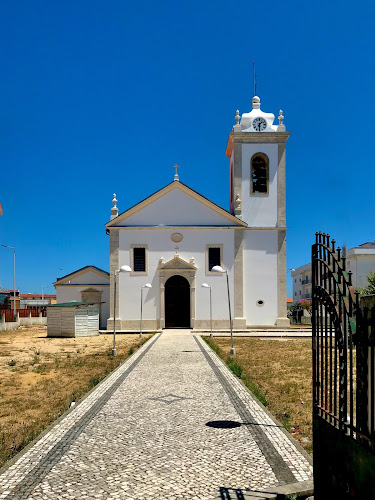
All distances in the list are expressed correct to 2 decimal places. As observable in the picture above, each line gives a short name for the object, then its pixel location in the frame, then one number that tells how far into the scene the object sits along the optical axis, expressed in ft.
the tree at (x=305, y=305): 141.28
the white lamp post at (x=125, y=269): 55.16
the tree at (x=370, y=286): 131.68
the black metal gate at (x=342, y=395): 11.30
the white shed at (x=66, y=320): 83.81
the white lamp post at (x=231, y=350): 53.25
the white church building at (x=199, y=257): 95.55
